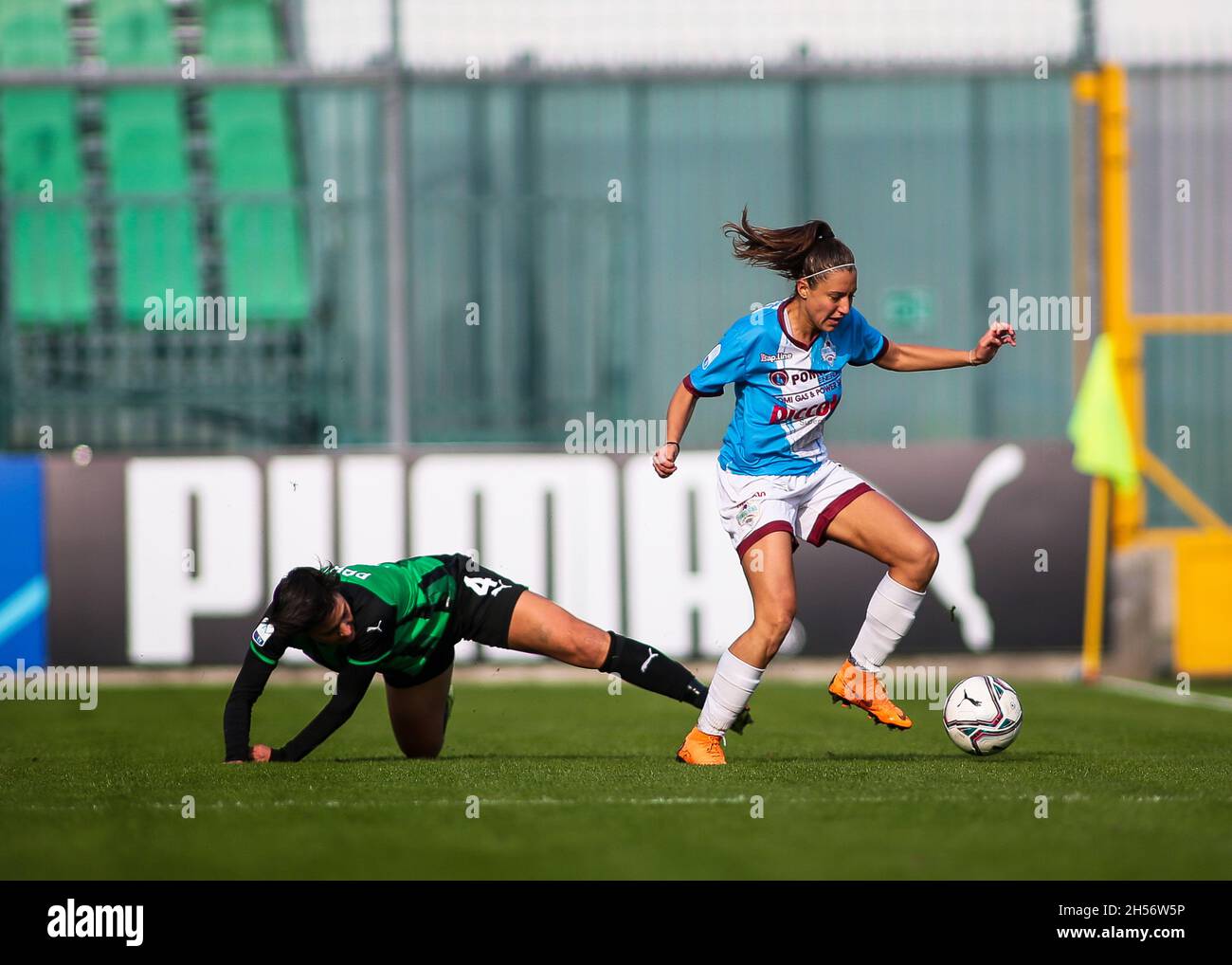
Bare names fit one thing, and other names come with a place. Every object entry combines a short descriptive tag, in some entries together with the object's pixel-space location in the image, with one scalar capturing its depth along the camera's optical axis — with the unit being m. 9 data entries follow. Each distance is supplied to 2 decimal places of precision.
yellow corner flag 12.81
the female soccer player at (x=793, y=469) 6.49
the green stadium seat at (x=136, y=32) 14.42
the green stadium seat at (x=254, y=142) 14.34
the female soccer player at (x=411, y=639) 6.13
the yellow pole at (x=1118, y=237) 13.84
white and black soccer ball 6.71
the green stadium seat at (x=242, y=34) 14.25
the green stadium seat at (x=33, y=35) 14.39
